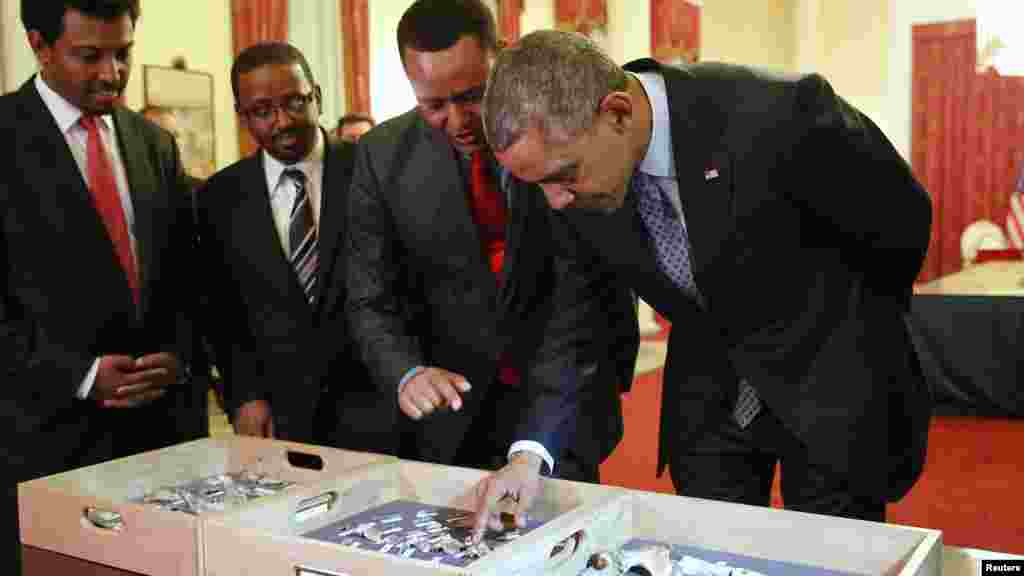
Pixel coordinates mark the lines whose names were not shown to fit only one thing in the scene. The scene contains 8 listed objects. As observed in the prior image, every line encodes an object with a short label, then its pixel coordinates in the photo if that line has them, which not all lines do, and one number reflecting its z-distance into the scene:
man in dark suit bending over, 1.36
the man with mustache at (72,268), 1.93
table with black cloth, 5.08
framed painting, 5.34
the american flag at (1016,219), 9.87
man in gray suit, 1.68
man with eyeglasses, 2.15
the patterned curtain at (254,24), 5.75
